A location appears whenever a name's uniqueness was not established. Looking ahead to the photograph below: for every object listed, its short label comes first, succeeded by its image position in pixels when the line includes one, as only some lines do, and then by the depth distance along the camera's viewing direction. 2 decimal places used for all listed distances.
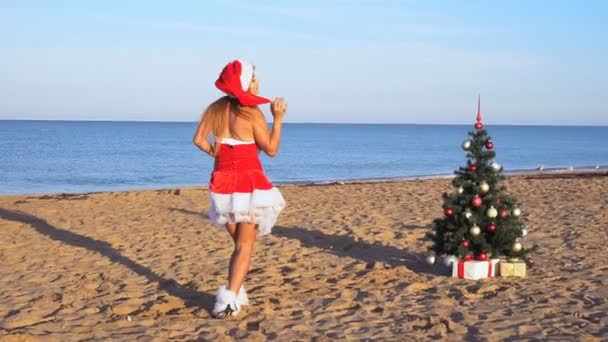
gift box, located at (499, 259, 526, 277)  6.77
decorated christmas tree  6.88
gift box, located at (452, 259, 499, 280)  6.70
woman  5.31
